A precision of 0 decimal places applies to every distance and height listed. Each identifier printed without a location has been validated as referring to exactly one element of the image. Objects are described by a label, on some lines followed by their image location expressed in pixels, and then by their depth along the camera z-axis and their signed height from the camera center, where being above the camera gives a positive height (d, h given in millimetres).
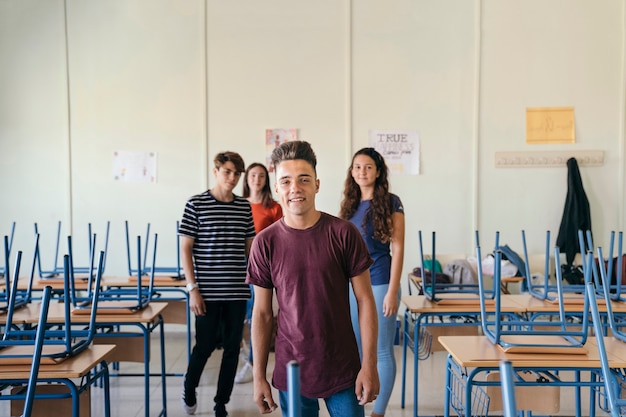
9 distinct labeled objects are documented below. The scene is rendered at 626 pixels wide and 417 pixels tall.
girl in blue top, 2381 -241
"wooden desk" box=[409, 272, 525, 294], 4129 -726
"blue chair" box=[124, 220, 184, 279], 4132 -651
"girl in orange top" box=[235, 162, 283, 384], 3457 -87
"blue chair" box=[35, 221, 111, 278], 3893 -638
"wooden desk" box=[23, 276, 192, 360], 3551 -659
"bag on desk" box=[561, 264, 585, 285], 4305 -703
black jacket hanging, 4656 -225
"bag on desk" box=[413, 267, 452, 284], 4195 -699
